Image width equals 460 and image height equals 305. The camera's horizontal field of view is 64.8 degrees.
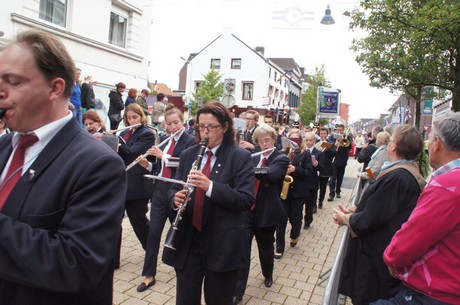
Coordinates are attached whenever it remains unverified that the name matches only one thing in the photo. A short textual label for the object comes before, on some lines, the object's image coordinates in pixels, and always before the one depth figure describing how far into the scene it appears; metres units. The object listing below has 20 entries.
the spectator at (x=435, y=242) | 1.89
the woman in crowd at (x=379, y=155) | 6.48
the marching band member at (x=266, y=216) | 4.33
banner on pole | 29.16
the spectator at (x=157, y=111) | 11.79
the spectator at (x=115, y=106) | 11.52
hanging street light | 12.09
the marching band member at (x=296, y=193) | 6.24
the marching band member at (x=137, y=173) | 4.70
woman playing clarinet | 2.81
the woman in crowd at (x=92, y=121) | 4.93
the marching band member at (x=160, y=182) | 4.33
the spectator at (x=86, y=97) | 10.68
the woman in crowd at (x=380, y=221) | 2.87
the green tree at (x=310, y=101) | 50.53
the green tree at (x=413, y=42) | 7.88
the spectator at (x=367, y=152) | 9.55
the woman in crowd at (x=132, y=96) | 10.84
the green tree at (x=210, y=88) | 38.09
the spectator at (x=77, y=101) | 9.77
